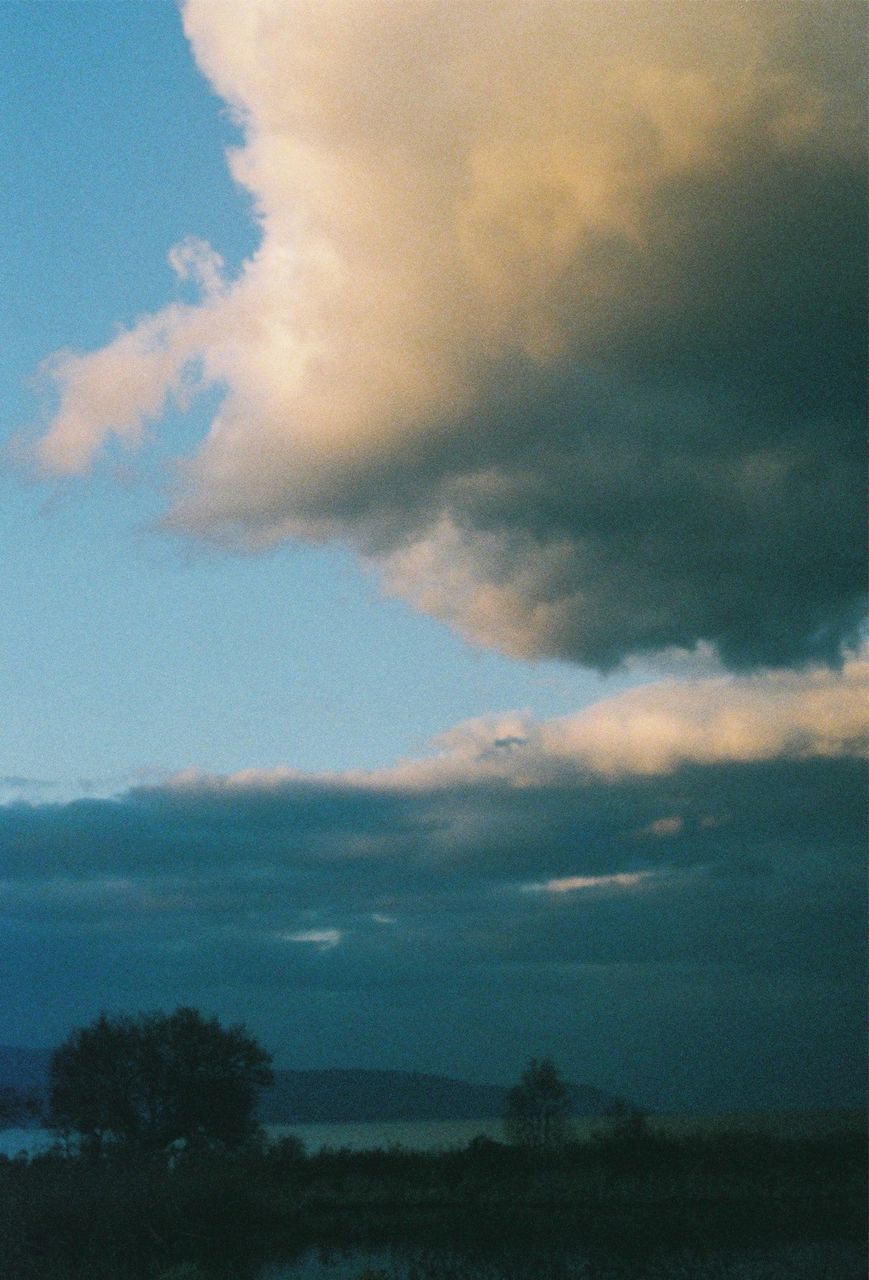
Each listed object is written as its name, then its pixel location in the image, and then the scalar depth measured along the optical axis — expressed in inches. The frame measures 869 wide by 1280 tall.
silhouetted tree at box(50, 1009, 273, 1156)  2711.6
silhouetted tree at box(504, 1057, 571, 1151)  2903.5
